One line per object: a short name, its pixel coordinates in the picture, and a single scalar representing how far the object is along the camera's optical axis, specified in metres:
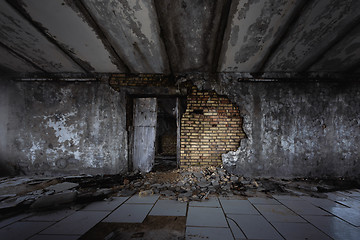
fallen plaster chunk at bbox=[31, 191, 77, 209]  2.18
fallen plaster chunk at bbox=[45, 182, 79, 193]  2.82
